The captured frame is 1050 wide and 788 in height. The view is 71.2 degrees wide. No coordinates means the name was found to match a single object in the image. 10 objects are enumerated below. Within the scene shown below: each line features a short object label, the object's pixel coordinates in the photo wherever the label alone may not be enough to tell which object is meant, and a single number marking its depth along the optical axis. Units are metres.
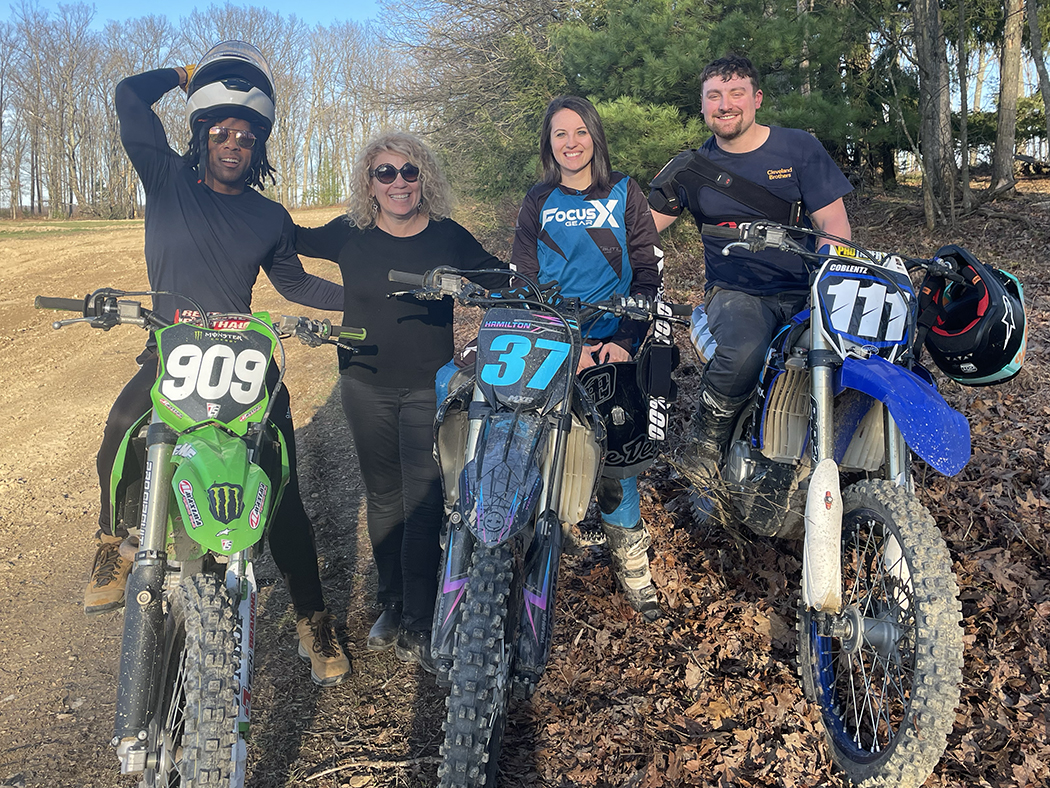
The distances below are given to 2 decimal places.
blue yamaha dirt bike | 2.14
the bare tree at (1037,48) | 9.32
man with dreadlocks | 3.34
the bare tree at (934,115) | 10.44
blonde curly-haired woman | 3.48
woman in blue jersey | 3.48
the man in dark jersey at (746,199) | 3.51
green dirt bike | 2.22
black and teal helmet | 2.49
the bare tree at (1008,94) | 12.52
